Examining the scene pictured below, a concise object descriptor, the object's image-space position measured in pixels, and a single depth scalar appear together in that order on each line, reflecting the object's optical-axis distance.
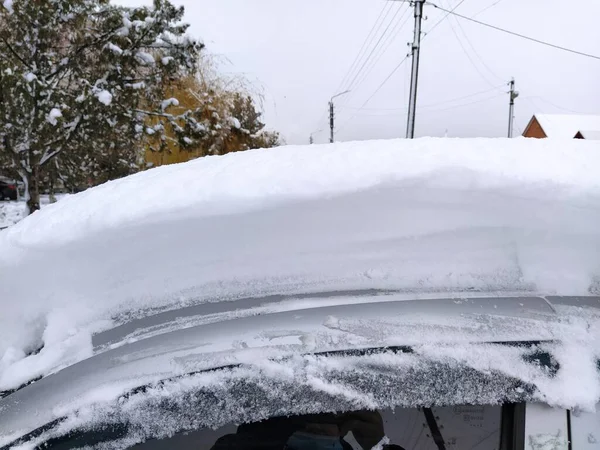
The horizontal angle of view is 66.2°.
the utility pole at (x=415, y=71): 15.76
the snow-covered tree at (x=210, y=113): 10.45
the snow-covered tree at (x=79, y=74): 7.41
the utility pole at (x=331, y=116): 37.44
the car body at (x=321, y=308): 0.83
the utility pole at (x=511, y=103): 27.80
